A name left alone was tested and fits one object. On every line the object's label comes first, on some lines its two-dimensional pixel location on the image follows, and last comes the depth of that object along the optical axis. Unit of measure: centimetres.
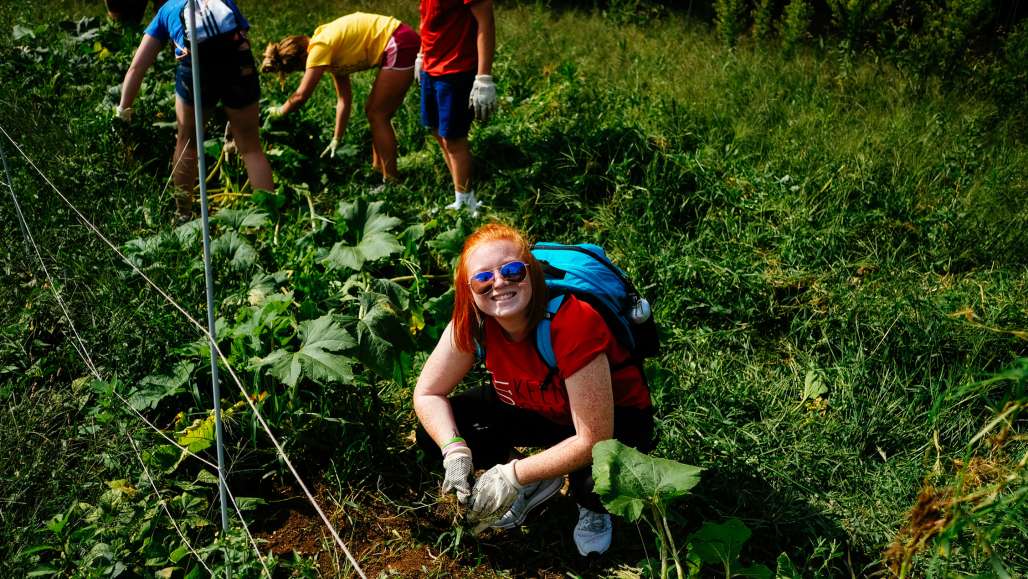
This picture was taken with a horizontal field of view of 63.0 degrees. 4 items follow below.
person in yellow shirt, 440
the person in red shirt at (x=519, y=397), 223
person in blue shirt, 391
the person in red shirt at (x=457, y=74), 407
